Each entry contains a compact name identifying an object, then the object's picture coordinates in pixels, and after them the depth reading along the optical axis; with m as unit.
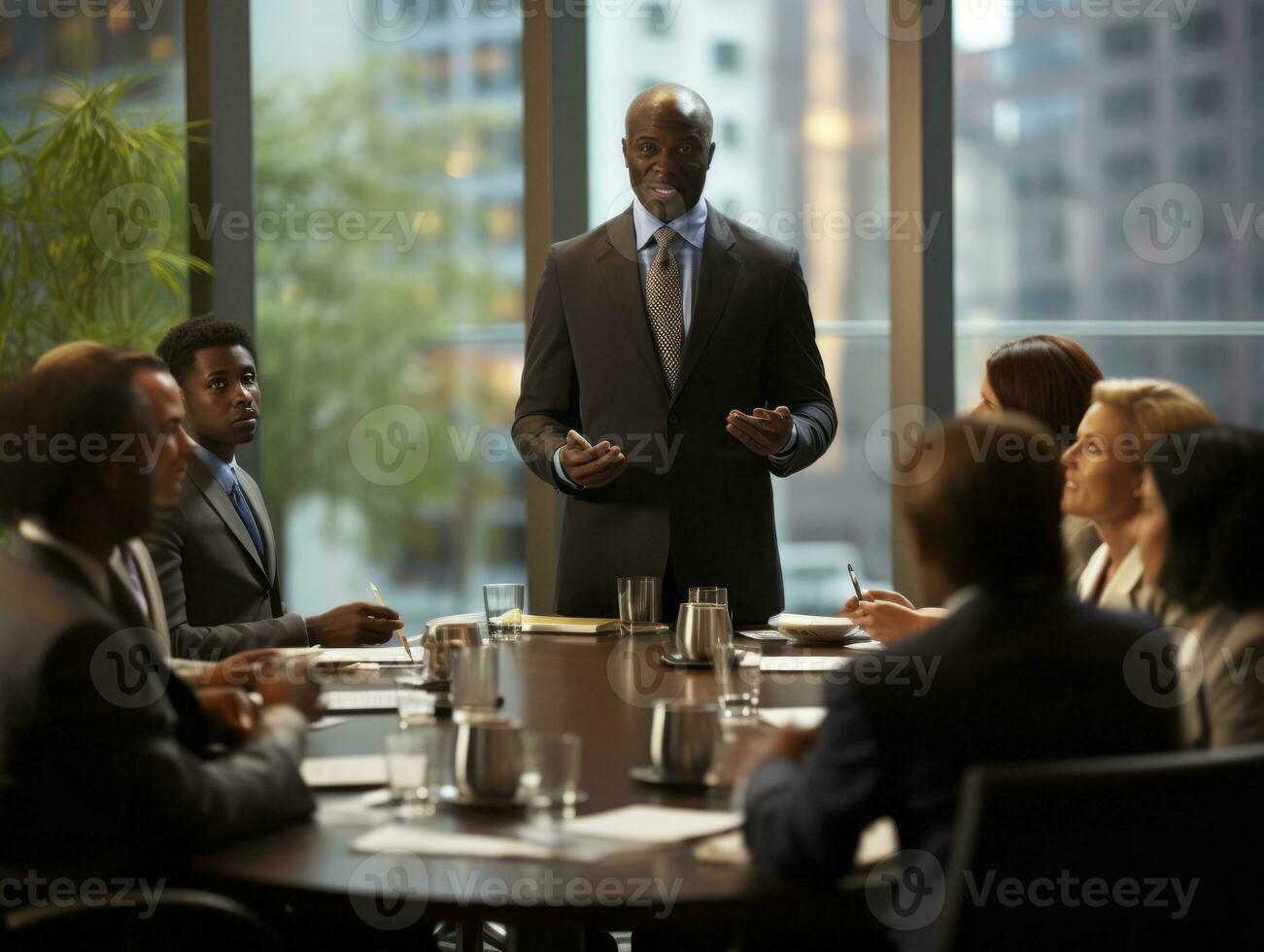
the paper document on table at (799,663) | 2.68
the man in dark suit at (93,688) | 1.49
